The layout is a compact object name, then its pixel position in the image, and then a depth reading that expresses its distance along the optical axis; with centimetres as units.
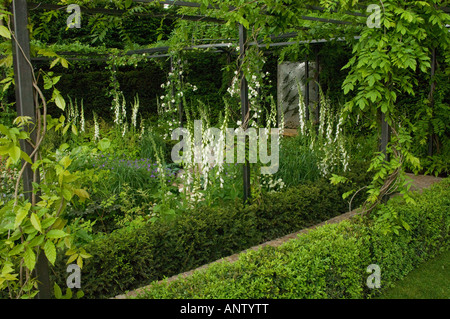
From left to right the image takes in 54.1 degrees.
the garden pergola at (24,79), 233
